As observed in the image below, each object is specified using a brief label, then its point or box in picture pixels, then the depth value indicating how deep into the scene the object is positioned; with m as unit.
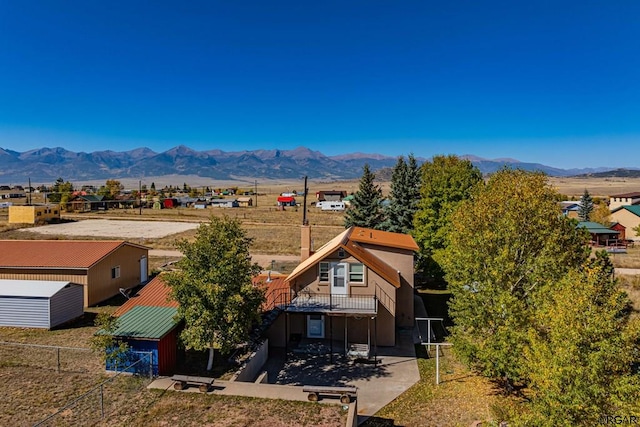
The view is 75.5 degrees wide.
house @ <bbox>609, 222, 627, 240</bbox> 55.13
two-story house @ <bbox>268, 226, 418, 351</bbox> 20.59
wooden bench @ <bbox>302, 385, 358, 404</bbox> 13.66
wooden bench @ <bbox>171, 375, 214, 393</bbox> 14.30
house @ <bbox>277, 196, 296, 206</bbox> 106.66
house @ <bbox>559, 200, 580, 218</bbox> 80.08
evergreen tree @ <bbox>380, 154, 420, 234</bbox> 36.94
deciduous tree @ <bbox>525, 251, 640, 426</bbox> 9.38
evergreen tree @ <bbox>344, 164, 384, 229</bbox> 39.41
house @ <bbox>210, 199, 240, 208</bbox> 107.62
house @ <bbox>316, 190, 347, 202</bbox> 121.62
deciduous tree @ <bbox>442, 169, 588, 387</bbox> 14.40
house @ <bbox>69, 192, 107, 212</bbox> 93.31
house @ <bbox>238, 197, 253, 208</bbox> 112.56
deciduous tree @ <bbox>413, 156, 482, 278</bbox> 30.97
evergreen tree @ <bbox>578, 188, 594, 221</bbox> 66.56
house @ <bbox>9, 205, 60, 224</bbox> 67.75
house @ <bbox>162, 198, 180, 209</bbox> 106.06
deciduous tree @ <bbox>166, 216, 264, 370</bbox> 15.65
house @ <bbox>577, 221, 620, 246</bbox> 49.19
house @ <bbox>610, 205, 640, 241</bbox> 56.74
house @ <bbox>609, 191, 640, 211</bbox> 75.25
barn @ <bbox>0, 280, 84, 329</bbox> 21.47
